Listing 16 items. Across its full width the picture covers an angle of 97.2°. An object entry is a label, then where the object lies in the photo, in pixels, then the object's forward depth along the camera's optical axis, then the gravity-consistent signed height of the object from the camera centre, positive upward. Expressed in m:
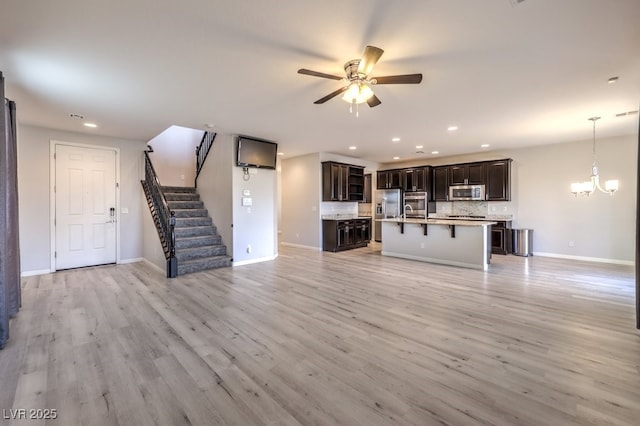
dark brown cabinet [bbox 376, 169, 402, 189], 9.39 +1.05
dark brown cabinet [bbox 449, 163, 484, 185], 7.94 +1.04
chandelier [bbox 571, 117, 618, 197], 5.30 +0.49
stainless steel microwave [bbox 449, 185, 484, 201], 7.94 +0.50
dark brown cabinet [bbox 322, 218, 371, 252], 7.83 -0.70
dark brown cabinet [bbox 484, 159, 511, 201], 7.51 +0.79
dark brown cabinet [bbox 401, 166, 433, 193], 8.81 +0.97
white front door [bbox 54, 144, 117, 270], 5.60 +0.08
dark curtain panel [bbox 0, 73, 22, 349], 2.64 -0.18
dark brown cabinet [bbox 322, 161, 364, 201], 8.03 +0.85
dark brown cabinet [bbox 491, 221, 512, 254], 7.40 -0.73
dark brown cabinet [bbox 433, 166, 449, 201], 8.60 +0.82
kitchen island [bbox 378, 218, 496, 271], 5.75 -0.71
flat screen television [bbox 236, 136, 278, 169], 6.04 +1.28
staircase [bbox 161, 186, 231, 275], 5.61 -0.58
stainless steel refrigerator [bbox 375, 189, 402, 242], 9.43 +0.16
